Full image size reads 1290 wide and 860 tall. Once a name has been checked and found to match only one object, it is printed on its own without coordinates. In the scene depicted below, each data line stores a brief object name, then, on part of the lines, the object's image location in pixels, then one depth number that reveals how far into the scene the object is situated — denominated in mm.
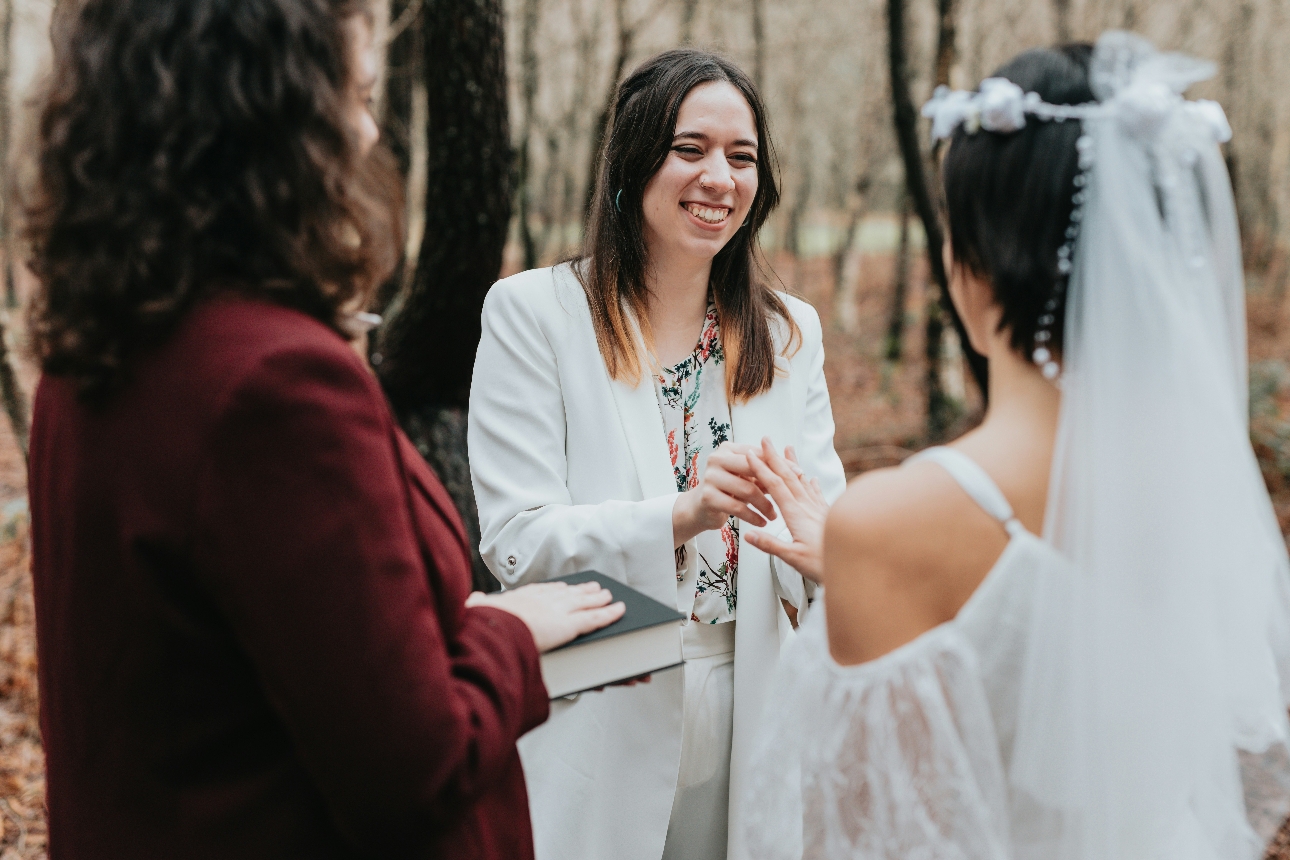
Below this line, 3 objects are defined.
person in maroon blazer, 1029
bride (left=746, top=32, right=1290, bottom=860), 1335
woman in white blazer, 2209
